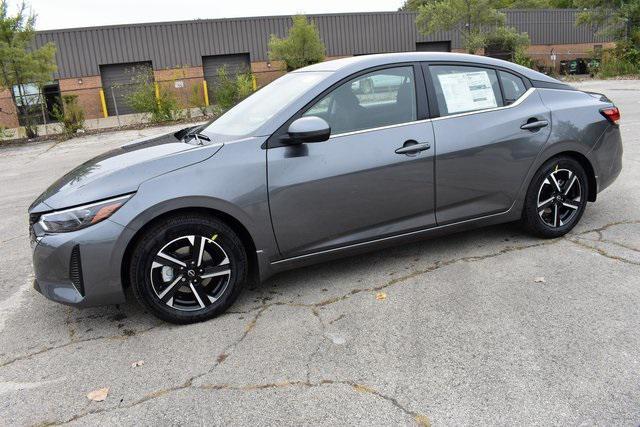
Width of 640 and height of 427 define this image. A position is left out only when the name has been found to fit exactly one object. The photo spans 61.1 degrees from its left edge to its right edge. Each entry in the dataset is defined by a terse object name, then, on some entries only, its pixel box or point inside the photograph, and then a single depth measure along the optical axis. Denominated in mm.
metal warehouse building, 29266
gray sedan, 3283
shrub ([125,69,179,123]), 18562
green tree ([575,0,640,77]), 26984
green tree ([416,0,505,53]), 29094
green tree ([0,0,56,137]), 16156
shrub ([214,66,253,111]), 19547
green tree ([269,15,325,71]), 25328
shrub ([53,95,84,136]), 17312
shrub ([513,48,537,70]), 25672
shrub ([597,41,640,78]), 26711
